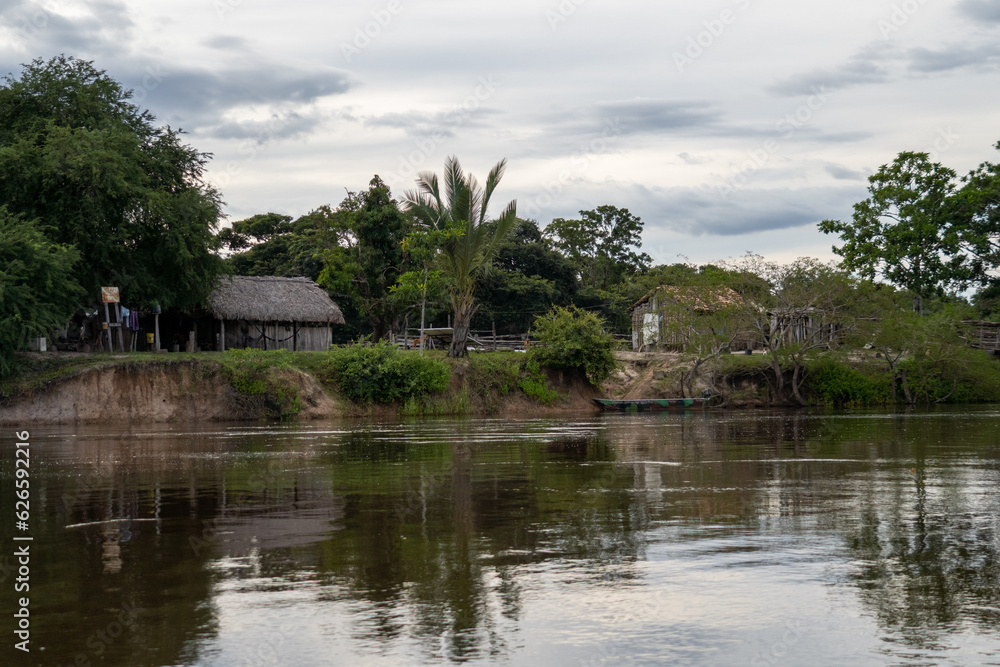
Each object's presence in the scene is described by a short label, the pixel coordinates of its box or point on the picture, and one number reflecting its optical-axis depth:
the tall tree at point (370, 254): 53.22
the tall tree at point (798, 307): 47.31
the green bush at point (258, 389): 39.09
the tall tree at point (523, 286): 65.00
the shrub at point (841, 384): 49.28
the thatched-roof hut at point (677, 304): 48.53
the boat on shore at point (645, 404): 45.34
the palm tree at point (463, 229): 43.28
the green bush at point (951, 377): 49.88
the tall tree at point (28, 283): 34.19
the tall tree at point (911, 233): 51.22
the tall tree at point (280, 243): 55.47
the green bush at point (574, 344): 46.22
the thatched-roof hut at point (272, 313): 48.22
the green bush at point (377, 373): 41.44
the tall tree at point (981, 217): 49.34
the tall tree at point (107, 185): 37.75
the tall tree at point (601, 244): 84.81
